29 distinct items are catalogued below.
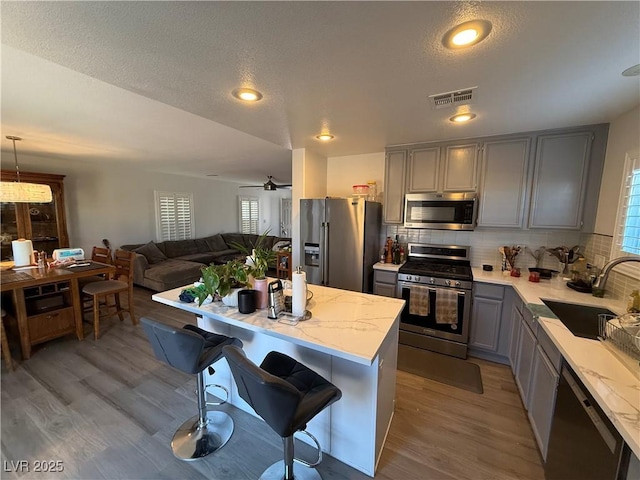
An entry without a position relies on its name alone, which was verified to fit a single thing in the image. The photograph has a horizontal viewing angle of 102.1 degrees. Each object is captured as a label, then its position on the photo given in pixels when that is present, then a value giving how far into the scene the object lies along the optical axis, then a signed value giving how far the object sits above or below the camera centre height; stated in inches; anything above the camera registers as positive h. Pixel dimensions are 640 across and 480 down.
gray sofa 191.0 -42.7
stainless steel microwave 109.6 +1.6
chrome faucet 59.8 -15.6
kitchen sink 69.9 -28.5
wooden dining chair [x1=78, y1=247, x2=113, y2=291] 146.8 -28.3
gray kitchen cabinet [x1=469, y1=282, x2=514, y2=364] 99.3 -41.7
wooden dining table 102.9 -39.1
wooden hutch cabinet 153.7 -7.1
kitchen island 53.4 -35.2
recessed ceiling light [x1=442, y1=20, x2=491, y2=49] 43.8 +32.0
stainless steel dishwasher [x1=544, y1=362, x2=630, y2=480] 38.1 -38.0
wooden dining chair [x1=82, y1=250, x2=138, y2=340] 123.0 -38.9
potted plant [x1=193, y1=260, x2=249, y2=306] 66.6 -18.1
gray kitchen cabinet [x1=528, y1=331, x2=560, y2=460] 57.8 -43.9
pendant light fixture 111.3 +7.3
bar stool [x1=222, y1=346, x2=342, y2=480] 40.5 -33.8
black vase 63.5 -22.2
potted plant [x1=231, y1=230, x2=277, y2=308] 67.2 -15.5
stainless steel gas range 103.6 -37.9
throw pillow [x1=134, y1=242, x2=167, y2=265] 207.9 -34.6
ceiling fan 226.1 +22.3
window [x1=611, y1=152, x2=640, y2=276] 72.5 -0.3
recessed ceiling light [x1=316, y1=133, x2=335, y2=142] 107.2 +32.1
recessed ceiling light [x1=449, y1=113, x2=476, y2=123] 84.4 +32.3
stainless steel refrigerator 120.0 -13.6
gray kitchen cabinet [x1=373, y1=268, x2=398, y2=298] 118.0 -32.0
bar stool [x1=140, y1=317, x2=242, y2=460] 55.7 -35.3
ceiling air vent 67.8 +31.7
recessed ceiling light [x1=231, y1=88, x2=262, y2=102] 68.9 +32.1
